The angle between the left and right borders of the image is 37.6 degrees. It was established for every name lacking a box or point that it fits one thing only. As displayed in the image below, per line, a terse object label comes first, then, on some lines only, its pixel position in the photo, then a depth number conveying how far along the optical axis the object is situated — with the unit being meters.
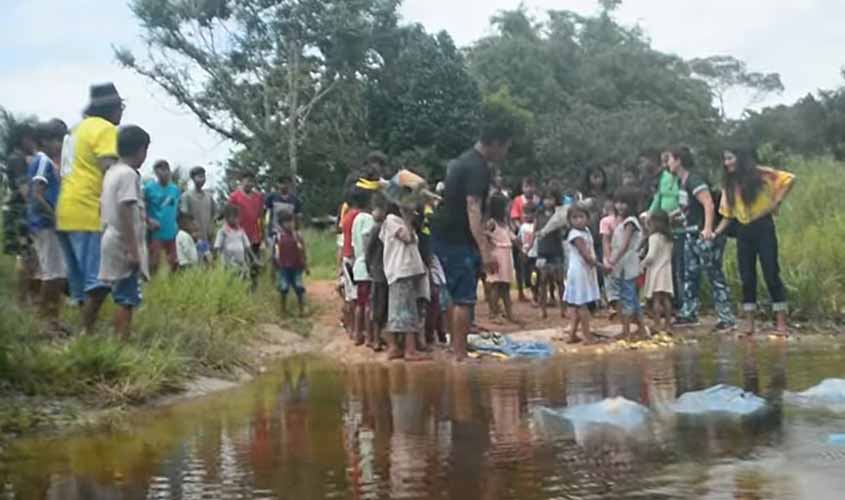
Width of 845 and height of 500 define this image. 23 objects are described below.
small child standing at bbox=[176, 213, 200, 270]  13.39
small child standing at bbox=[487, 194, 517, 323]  13.45
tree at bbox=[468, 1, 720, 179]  37.62
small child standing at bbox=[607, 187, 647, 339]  11.97
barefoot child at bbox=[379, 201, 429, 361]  10.52
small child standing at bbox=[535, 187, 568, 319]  13.69
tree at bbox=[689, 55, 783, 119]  60.31
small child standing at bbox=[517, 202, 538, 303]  14.88
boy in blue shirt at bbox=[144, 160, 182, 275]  12.45
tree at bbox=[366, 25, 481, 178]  34.09
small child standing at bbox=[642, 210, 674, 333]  12.31
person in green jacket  12.64
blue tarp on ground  10.57
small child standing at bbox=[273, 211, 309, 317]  14.11
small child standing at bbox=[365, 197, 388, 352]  11.07
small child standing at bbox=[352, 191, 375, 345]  11.63
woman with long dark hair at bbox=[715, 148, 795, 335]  11.53
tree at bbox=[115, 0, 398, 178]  34.78
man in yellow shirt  8.51
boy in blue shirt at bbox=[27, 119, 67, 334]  9.18
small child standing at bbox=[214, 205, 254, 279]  14.32
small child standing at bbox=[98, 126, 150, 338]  7.98
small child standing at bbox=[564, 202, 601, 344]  11.68
